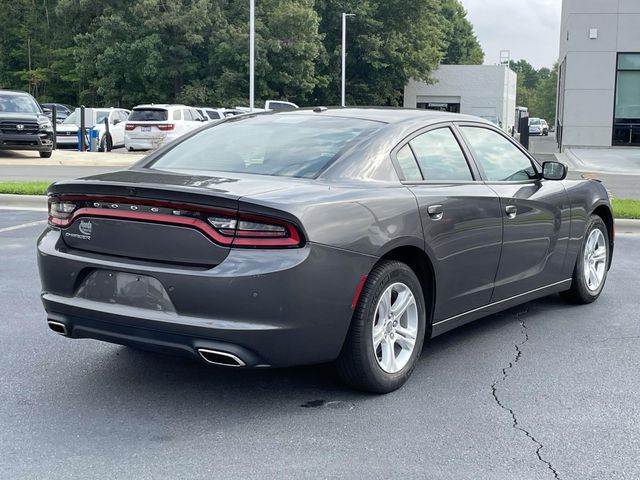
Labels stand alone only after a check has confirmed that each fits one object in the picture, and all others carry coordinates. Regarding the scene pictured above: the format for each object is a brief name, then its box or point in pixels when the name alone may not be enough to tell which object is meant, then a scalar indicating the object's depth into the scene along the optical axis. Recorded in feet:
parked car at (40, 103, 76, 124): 113.24
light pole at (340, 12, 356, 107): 149.69
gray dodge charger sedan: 12.42
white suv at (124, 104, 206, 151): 83.66
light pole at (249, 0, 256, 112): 97.60
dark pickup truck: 73.26
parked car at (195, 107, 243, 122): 96.21
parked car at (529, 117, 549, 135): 224.59
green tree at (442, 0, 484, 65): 258.80
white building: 191.62
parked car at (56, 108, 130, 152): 92.42
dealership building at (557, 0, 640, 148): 99.86
